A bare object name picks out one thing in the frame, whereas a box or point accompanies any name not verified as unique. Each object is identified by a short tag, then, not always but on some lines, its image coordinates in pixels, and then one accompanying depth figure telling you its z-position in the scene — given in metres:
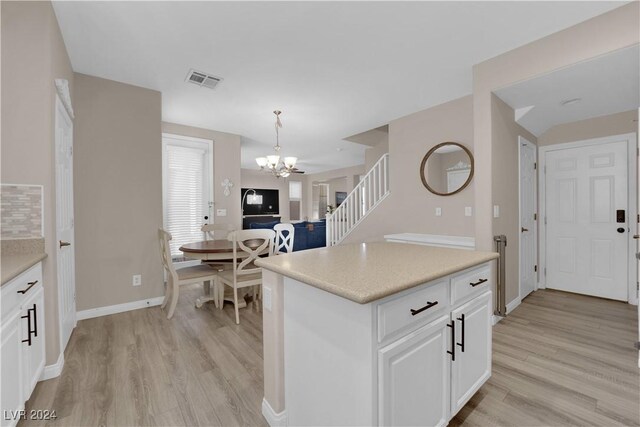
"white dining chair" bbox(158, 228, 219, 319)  2.96
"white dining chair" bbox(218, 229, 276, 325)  2.92
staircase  4.88
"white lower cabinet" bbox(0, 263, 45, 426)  1.29
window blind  4.73
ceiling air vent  3.01
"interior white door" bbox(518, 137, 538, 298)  3.48
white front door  3.43
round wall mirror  3.63
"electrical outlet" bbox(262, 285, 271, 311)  1.51
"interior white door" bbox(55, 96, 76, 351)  2.20
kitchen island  1.03
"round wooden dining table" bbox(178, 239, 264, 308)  3.04
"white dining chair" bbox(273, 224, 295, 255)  4.25
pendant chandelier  4.52
